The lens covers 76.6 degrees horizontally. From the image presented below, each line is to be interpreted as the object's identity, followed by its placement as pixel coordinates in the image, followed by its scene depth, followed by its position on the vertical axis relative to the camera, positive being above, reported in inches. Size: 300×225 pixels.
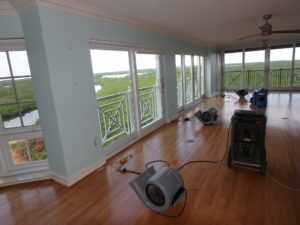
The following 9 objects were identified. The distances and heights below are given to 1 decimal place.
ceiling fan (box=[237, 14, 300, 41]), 120.9 +21.7
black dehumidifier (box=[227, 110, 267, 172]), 91.3 -35.1
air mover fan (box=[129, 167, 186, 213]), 66.0 -41.6
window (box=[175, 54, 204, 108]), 220.2 -8.5
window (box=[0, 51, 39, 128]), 92.4 -3.7
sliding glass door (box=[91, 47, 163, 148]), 126.8 -10.4
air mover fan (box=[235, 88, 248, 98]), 284.0 -38.5
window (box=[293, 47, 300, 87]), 312.5 -11.0
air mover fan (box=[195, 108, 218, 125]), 172.2 -41.6
